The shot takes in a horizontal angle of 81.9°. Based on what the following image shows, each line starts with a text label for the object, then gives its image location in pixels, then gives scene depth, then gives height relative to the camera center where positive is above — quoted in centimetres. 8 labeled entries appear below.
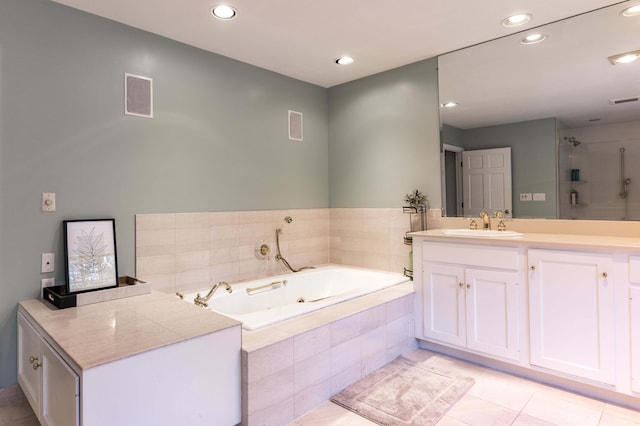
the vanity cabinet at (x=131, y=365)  145 -64
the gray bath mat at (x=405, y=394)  206 -112
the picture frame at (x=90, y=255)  229 -23
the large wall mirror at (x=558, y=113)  248 +74
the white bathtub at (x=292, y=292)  243 -64
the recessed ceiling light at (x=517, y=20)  253 +135
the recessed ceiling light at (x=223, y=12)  241 +137
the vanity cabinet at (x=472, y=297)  250 -62
